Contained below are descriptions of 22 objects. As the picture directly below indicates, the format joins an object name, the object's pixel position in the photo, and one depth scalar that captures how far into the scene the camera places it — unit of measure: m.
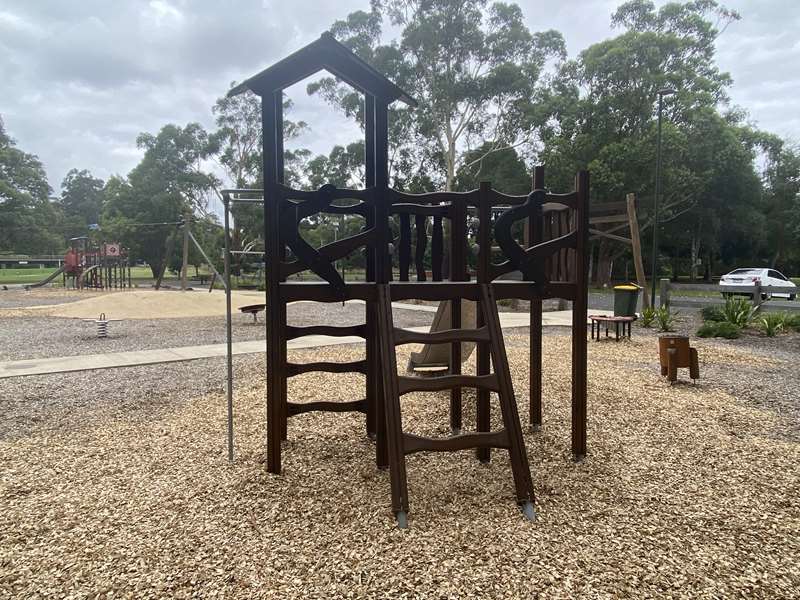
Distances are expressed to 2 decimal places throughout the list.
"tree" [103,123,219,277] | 38.22
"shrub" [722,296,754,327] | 11.01
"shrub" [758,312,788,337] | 10.41
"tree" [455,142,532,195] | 28.02
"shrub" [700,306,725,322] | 11.73
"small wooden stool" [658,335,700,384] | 6.04
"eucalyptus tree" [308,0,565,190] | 24.28
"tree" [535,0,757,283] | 25.75
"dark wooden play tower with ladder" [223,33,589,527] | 3.10
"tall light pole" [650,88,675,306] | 16.97
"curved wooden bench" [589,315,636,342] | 9.30
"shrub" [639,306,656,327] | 11.85
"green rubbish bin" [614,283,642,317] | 12.20
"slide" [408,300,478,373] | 5.49
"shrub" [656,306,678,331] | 11.18
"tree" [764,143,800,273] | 38.69
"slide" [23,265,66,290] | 29.44
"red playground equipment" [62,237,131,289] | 27.20
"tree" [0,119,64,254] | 44.81
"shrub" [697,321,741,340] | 10.30
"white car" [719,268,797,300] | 21.72
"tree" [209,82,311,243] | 38.25
